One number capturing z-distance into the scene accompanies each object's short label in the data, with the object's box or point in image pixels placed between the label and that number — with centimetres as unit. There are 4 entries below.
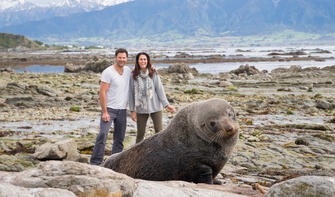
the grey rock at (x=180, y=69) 4212
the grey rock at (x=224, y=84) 2855
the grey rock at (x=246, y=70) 4053
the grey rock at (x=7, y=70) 4194
